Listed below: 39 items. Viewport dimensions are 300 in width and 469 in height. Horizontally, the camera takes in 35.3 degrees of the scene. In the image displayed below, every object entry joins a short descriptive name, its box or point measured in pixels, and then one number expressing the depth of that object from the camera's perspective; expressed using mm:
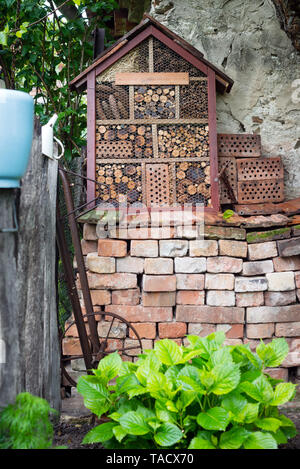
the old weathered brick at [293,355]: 3980
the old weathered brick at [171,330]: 3959
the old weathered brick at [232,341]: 3979
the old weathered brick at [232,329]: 3992
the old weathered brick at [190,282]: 3973
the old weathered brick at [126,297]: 3980
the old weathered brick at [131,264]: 3980
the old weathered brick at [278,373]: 3977
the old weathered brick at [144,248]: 3967
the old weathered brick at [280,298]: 4004
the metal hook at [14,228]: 2023
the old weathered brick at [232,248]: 4008
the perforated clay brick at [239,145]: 4570
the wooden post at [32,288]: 2070
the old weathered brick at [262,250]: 4027
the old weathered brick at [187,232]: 3977
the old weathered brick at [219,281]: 3981
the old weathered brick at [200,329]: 3975
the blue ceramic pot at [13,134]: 2000
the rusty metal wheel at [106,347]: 3662
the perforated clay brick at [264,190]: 4520
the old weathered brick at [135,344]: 3955
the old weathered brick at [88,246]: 4066
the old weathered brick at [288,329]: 4008
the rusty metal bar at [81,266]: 3363
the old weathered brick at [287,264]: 4008
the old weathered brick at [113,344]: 3967
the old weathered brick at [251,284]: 3986
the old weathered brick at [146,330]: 3949
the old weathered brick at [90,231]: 4035
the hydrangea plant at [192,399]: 2057
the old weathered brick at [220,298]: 3988
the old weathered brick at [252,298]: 4016
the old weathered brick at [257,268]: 4012
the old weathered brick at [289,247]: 3922
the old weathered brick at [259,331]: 3988
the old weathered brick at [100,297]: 3973
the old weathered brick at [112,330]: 3967
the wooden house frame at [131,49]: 4207
